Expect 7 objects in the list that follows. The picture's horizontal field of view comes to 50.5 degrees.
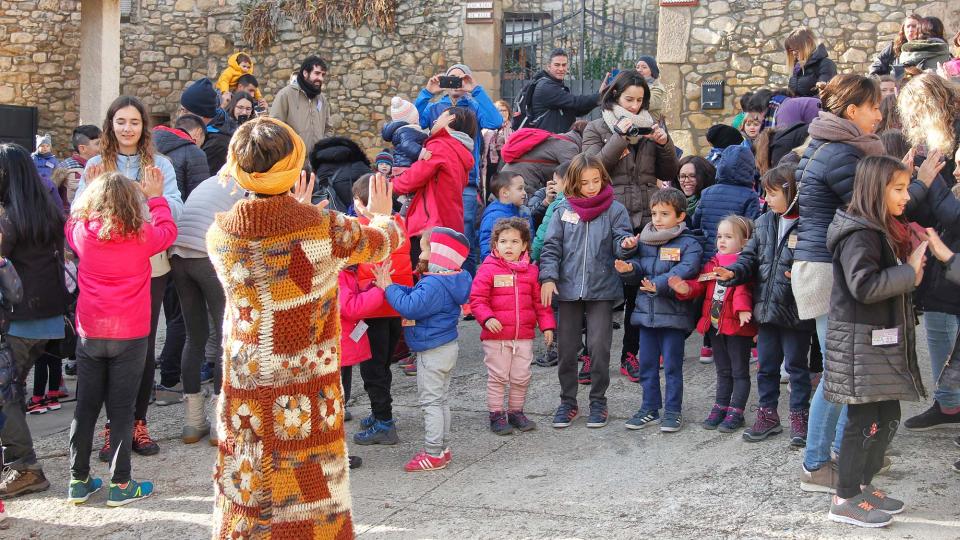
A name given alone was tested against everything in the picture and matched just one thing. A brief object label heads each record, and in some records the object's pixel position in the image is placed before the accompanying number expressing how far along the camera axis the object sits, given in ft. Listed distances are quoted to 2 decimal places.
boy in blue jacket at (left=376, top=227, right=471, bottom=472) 17.70
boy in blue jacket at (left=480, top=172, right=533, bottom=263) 23.50
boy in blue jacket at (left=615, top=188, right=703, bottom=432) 19.34
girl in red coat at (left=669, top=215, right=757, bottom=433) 18.74
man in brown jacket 30.53
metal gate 42.70
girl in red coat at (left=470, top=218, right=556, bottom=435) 19.35
